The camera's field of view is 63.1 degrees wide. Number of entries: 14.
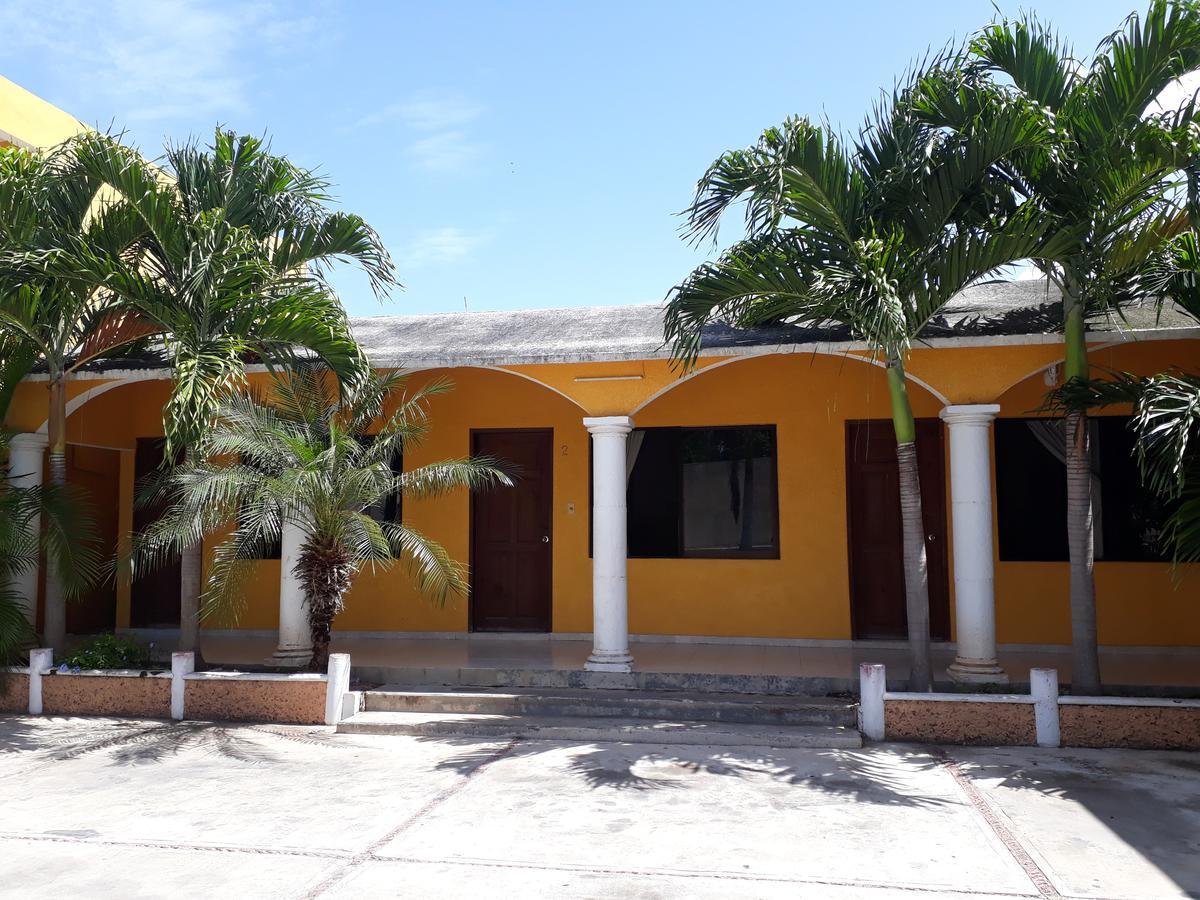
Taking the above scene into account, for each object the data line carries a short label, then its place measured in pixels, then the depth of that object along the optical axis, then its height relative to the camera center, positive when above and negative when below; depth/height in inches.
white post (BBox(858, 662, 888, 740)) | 276.8 -47.3
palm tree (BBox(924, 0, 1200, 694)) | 258.8 +100.1
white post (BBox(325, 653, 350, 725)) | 304.2 -47.1
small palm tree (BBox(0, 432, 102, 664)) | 323.3 +0.1
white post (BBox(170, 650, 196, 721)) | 314.2 -44.7
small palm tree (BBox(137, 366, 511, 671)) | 303.4 +13.4
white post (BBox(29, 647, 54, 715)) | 321.7 -43.2
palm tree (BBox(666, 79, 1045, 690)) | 266.7 +87.6
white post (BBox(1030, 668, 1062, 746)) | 268.1 -48.3
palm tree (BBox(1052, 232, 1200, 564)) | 235.1 +31.5
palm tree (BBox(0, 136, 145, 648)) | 311.6 +84.1
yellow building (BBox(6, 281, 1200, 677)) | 337.4 +20.1
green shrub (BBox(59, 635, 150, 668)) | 327.3 -38.4
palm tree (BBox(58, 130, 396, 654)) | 301.0 +88.0
